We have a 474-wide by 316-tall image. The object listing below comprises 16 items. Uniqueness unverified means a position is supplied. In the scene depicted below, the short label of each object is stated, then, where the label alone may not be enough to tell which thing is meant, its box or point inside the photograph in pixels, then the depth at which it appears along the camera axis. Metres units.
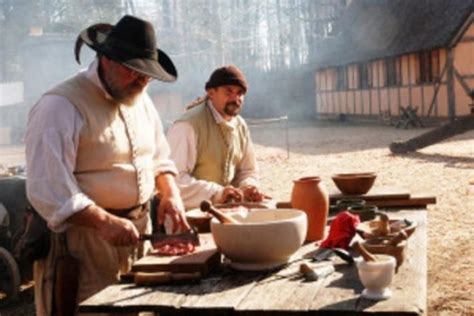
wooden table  1.89
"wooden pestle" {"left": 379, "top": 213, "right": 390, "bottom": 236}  2.49
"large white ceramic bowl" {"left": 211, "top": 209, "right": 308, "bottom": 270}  2.21
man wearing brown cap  3.96
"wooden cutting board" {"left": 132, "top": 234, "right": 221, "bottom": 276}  2.25
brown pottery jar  2.66
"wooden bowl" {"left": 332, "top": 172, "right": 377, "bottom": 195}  3.45
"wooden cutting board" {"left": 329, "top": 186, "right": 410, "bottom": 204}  3.44
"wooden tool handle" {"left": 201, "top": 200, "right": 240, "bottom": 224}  2.34
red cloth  2.55
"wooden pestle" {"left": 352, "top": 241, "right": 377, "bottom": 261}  2.03
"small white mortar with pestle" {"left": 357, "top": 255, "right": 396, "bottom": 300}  1.93
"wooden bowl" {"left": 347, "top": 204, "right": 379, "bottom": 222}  2.87
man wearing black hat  2.56
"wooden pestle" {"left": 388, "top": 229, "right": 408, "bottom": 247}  2.29
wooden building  21.55
